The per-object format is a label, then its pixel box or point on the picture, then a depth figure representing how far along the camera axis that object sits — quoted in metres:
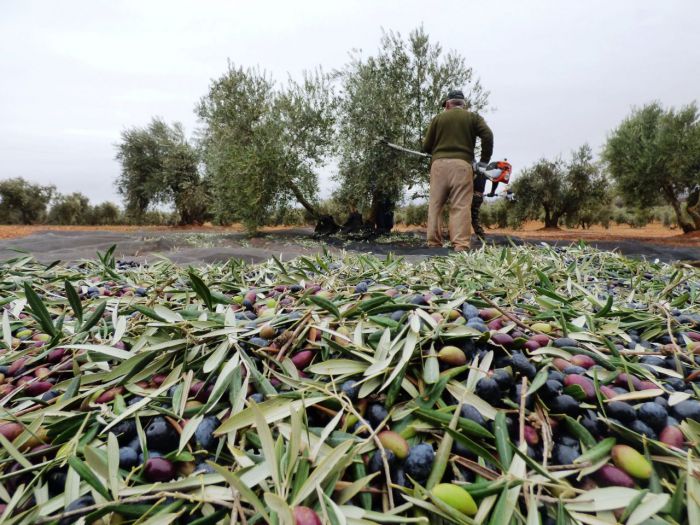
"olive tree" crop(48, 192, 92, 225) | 24.61
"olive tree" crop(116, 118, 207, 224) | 21.92
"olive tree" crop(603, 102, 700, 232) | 14.64
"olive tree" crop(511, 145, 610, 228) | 20.89
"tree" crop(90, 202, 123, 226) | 25.34
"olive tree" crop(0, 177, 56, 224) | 23.70
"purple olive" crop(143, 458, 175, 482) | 0.60
